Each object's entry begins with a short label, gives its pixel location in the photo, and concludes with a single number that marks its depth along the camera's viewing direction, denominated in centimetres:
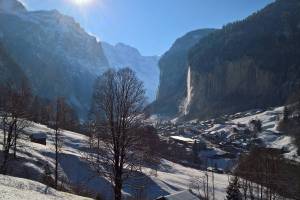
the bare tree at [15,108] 3239
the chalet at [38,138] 5548
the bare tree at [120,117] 2048
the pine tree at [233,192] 3838
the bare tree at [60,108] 3867
